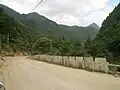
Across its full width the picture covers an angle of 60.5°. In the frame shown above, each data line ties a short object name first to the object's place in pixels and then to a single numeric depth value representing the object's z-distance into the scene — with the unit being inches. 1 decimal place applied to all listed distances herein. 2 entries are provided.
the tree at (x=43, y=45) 1820.9
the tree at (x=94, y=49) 939.2
